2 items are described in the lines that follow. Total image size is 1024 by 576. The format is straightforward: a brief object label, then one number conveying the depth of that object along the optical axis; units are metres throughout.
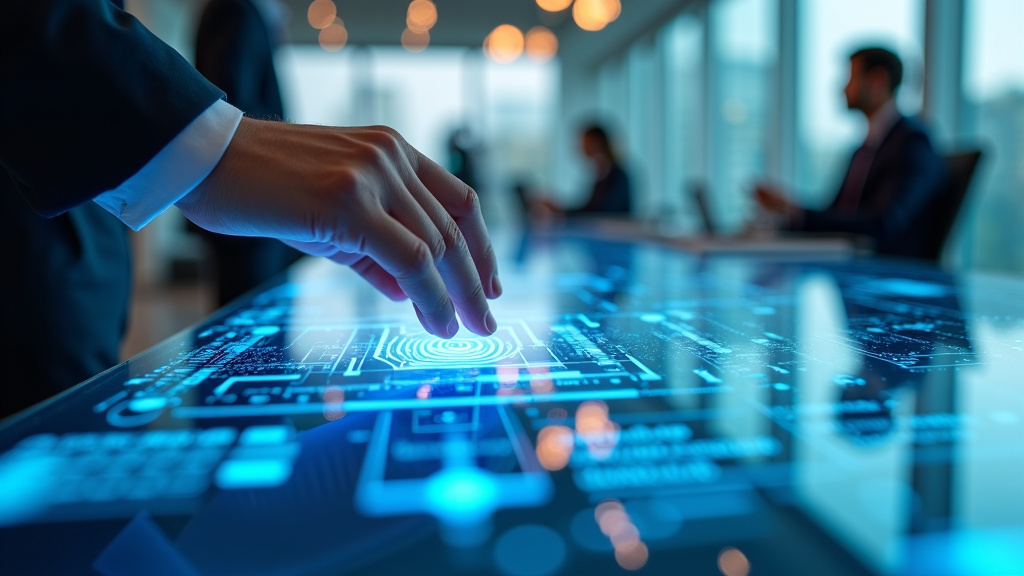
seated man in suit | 2.39
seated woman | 4.96
